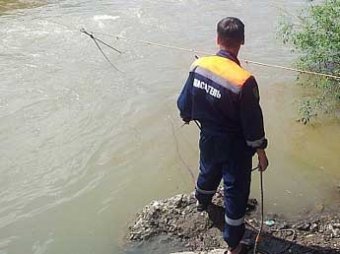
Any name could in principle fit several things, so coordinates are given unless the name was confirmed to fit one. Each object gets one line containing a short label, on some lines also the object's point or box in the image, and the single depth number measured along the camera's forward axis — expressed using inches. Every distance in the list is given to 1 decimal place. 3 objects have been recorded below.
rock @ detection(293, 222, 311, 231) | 193.2
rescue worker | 151.9
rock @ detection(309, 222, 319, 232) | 192.3
